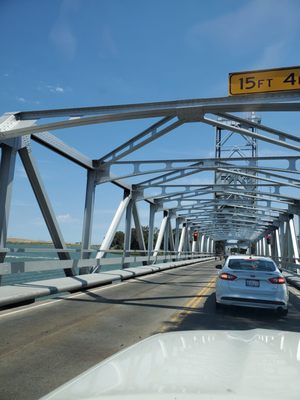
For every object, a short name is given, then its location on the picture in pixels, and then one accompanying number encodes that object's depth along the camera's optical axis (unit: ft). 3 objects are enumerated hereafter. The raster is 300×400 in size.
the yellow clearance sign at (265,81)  35.11
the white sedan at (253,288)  30.96
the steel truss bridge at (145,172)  39.75
